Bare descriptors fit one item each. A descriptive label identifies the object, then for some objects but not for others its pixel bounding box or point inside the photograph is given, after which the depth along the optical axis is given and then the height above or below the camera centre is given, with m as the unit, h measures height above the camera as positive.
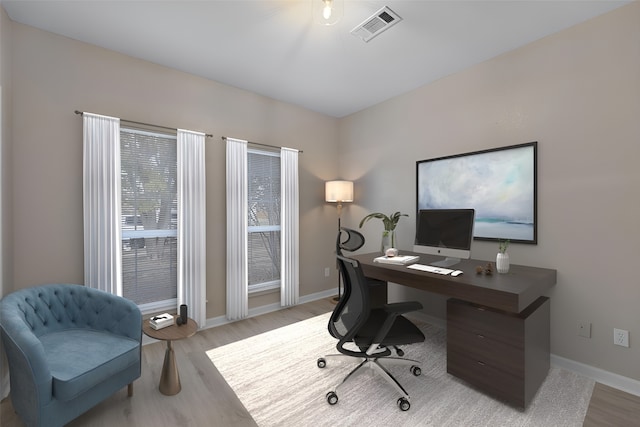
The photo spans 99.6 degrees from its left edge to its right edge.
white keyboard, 2.17 -0.48
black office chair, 1.77 -0.85
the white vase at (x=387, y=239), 3.30 -0.34
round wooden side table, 1.98 -1.11
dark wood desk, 1.77 -0.83
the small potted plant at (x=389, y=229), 3.31 -0.22
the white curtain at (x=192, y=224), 2.89 -0.13
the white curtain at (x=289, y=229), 3.70 -0.24
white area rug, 1.74 -1.33
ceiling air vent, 2.04 +1.49
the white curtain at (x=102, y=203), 2.40 +0.09
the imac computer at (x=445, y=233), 2.30 -0.20
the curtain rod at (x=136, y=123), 2.38 +0.88
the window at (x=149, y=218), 2.68 -0.06
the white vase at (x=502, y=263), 2.16 -0.41
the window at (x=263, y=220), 3.53 -0.11
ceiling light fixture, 1.90 +1.51
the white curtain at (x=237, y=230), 3.23 -0.22
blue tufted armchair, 1.45 -0.88
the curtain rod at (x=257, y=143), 3.21 +0.88
